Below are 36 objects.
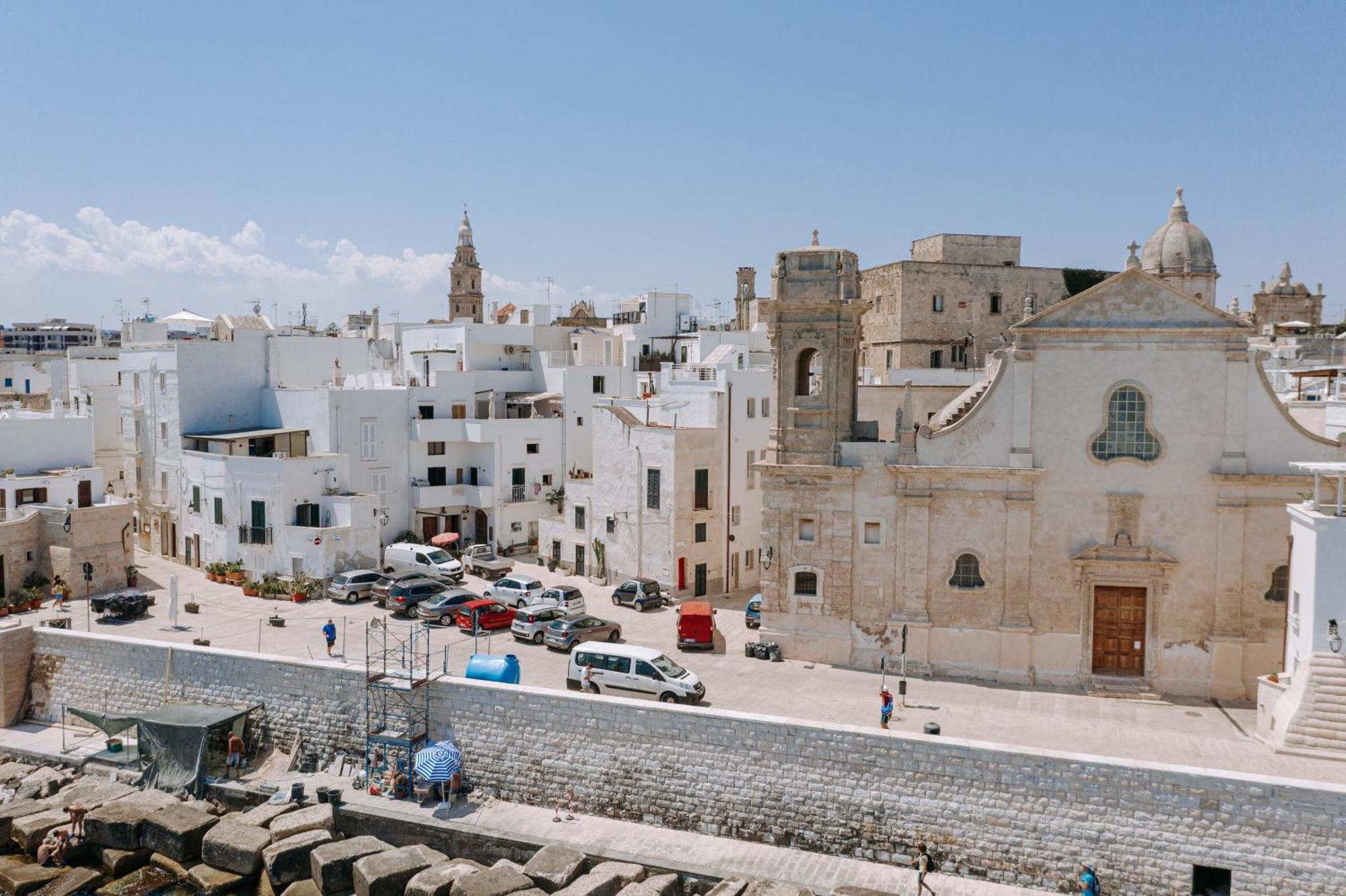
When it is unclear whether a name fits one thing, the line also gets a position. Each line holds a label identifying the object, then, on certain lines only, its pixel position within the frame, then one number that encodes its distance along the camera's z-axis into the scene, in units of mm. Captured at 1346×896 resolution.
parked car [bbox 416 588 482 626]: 35281
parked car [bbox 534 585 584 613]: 35594
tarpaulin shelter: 26827
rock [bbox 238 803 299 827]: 24516
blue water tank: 26922
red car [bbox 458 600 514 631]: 34531
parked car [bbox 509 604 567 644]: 33375
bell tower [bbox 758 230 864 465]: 31891
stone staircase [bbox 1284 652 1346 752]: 23047
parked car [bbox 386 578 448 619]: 36594
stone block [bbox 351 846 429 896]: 21953
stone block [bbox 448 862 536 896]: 21172
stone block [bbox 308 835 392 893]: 22531
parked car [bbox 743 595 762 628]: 35250
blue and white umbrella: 24641
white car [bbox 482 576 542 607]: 36781
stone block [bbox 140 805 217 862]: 24172
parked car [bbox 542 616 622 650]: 32500
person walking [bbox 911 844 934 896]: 21016
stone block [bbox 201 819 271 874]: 23344
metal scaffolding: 25922
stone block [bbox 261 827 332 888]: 23000
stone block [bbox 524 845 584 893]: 21562
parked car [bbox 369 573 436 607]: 37969
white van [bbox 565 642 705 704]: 26938
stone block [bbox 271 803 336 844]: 23828
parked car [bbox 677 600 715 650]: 32750
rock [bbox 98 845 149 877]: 24266
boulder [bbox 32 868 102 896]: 23281
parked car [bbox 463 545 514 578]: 42875
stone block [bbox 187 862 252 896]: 23266
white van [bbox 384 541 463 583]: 41062
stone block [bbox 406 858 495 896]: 21625
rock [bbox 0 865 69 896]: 23297
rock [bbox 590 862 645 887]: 21484
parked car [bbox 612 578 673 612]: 38062
